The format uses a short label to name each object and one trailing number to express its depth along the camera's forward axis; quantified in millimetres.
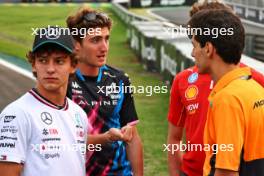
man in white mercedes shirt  6707
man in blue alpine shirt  9047
